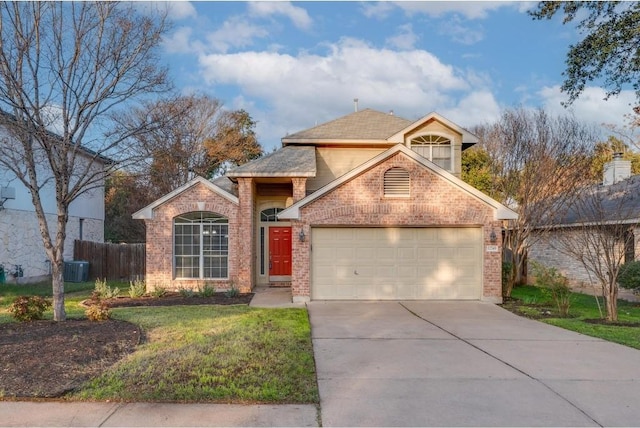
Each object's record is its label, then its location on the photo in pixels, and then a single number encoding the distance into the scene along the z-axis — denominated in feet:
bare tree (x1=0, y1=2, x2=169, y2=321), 28.02
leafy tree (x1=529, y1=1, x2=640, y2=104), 31.37
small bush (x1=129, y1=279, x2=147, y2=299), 47.44
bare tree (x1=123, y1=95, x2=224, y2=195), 97.72
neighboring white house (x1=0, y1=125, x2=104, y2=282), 56.54
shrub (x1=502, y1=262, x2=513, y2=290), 49.84
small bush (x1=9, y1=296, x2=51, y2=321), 29.40
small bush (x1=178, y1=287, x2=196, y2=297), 47.44
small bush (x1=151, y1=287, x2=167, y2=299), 47.60
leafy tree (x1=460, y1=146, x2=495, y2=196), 90.79
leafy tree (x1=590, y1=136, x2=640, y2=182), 63.45
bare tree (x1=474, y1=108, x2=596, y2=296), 54.85
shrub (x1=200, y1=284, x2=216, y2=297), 47.19
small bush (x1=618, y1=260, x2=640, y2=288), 45.10
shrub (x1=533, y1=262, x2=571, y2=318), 40.01
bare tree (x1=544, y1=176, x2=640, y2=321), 37.32
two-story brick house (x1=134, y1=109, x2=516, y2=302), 44.52
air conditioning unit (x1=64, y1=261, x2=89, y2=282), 64.28
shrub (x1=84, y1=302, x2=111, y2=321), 30.37
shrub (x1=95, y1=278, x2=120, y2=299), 45.90
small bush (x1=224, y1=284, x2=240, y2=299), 47.31
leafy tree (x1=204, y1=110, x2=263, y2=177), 105.91
